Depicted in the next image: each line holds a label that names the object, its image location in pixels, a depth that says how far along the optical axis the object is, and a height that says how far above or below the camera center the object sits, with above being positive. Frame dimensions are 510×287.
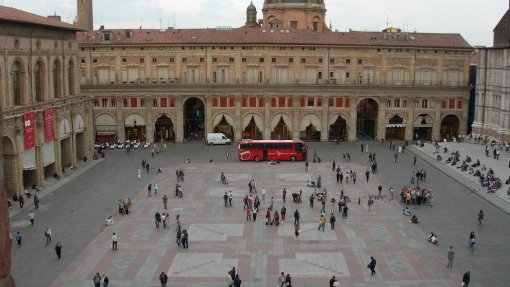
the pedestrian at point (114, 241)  36.69 -9.97
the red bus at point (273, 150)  69.06 -8.62
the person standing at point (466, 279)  29.64 -9.87
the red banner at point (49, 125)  56.31 -4.81
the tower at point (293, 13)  98.91 +9.39
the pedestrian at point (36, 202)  47.03 -9.83
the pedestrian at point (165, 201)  46.88 -9.68
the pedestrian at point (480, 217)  41.72 -9.68
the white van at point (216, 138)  81.25 -8.61
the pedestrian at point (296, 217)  41.38 -9.60
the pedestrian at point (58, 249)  34.84 -9.87
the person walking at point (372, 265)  32.12 -9.97
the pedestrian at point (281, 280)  29.78 -9.96
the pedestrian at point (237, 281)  29.54 -9.92
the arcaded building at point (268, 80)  83.19 -1.06
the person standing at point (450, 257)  32.94 -9.82
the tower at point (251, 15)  109.00 +10.01
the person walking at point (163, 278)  30.11 -9.94
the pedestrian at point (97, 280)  29.82 -9.93
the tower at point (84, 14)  95.62 +8.99
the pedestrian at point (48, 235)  37.91 -9.91
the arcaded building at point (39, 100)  49.66 -2.56
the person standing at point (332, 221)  41.19 -9.83
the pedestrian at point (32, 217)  42.46 -9.86
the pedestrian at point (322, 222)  40.91 -9.83
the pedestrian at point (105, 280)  30.11 -10.08
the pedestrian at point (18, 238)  37.16 -9.91
